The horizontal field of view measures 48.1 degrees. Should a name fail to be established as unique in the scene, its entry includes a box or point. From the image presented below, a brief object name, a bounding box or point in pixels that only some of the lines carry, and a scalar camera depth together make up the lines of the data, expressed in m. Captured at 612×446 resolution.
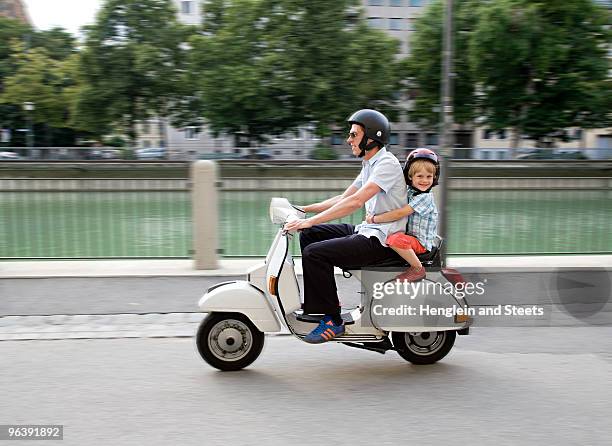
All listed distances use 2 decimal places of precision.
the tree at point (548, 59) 37.12
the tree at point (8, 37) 52.79
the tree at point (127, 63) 42.69
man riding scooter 4.36
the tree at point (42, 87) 48.25
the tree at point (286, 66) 39.38
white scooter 4.50
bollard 7.81
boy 4.46
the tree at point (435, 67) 41.94
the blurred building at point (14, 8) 78.38
